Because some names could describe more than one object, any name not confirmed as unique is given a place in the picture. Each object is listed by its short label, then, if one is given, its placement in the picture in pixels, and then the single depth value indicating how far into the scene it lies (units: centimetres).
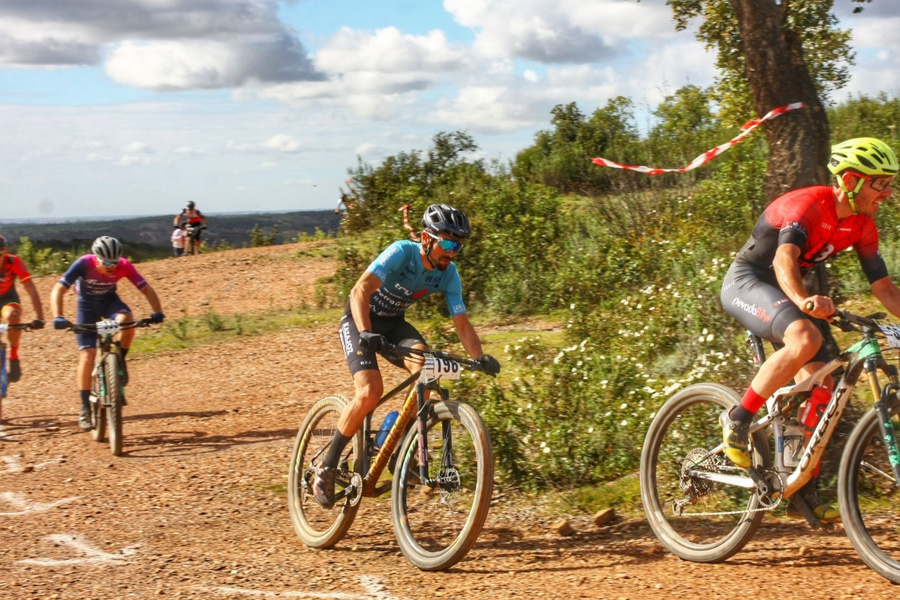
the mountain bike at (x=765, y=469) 448
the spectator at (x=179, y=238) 2661
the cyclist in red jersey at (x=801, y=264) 461
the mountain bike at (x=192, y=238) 2648
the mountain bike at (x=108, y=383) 888
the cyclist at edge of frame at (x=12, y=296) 1064
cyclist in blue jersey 561
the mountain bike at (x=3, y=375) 1072
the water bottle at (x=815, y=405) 478
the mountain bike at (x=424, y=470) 516
